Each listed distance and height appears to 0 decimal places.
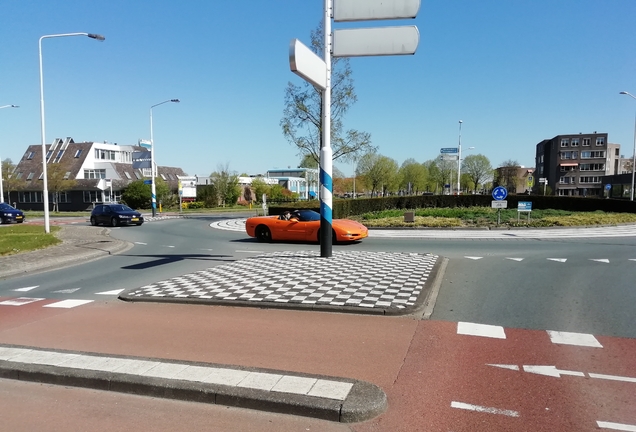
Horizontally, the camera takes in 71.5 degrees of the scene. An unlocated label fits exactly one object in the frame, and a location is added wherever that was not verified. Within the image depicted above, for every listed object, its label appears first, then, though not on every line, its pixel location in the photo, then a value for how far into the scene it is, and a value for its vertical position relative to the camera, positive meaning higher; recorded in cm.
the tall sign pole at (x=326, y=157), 963 +74
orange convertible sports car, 1552 -145
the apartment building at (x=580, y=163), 9056 +589
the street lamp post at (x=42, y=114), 1817 +327
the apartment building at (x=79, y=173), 5425 +177
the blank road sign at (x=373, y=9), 883 +369
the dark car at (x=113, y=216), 2755 -182
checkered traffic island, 676 -172
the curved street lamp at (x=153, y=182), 3747 +44
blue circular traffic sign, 2096 -11
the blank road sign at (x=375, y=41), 895 +307
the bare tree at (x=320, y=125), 2822 +422
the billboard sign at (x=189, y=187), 6212 +1
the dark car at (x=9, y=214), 3018 -199
